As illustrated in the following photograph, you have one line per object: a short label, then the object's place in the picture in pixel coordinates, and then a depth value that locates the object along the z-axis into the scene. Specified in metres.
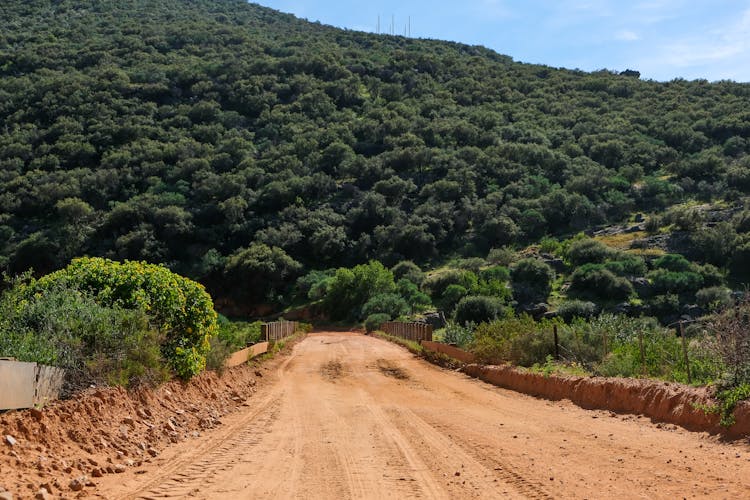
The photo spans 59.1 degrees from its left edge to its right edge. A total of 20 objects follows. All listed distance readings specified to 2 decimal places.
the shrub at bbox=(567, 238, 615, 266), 54.22
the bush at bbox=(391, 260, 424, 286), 63.19
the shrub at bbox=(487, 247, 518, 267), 59.97
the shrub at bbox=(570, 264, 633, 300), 46.62
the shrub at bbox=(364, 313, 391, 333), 51.25
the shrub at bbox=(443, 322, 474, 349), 25.90
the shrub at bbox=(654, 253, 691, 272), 49.83
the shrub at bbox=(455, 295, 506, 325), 39.19
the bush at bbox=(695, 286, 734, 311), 43.00
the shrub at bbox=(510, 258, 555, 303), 50.09
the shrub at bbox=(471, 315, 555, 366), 18.61
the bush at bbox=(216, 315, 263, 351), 21.48
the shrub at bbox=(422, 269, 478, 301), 55.43
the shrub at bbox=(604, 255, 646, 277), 49.81
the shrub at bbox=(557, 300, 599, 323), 43.00
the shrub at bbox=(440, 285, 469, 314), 51.10
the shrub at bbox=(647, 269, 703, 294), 45.97
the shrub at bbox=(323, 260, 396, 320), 60.38
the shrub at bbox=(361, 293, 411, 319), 53.27
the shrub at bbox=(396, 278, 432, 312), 54.73
